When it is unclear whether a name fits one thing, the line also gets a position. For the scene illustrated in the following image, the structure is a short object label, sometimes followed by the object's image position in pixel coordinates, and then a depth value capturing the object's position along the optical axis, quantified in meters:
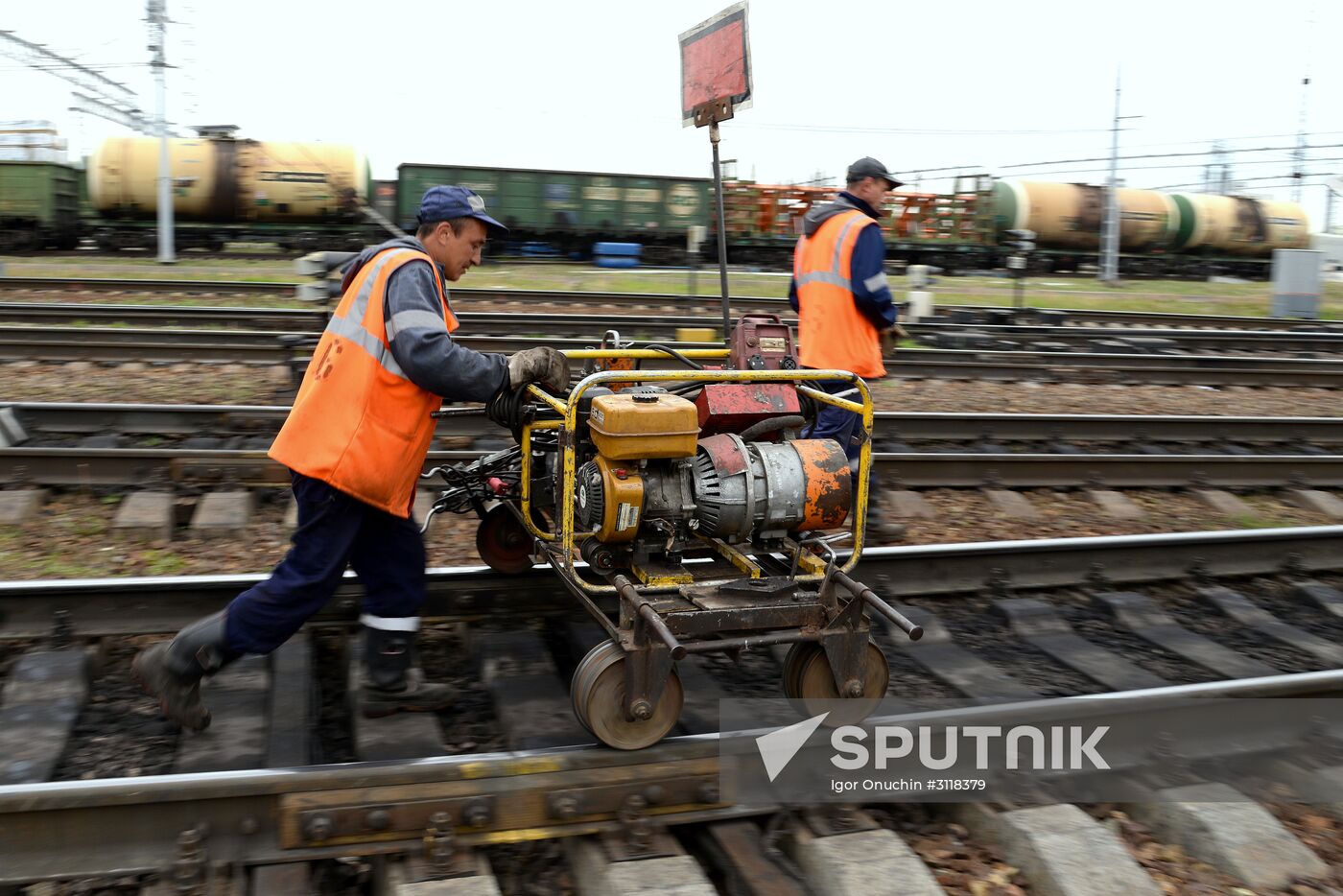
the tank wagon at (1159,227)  30.44
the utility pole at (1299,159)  38.19
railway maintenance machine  3.51
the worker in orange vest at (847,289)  5.81
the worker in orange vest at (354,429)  3.50
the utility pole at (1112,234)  27.47
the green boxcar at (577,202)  27.28
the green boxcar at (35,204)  24.06
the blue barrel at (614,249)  28.06
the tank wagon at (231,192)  25.19
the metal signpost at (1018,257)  16.26
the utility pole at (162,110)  22.50
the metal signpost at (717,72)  4.77
